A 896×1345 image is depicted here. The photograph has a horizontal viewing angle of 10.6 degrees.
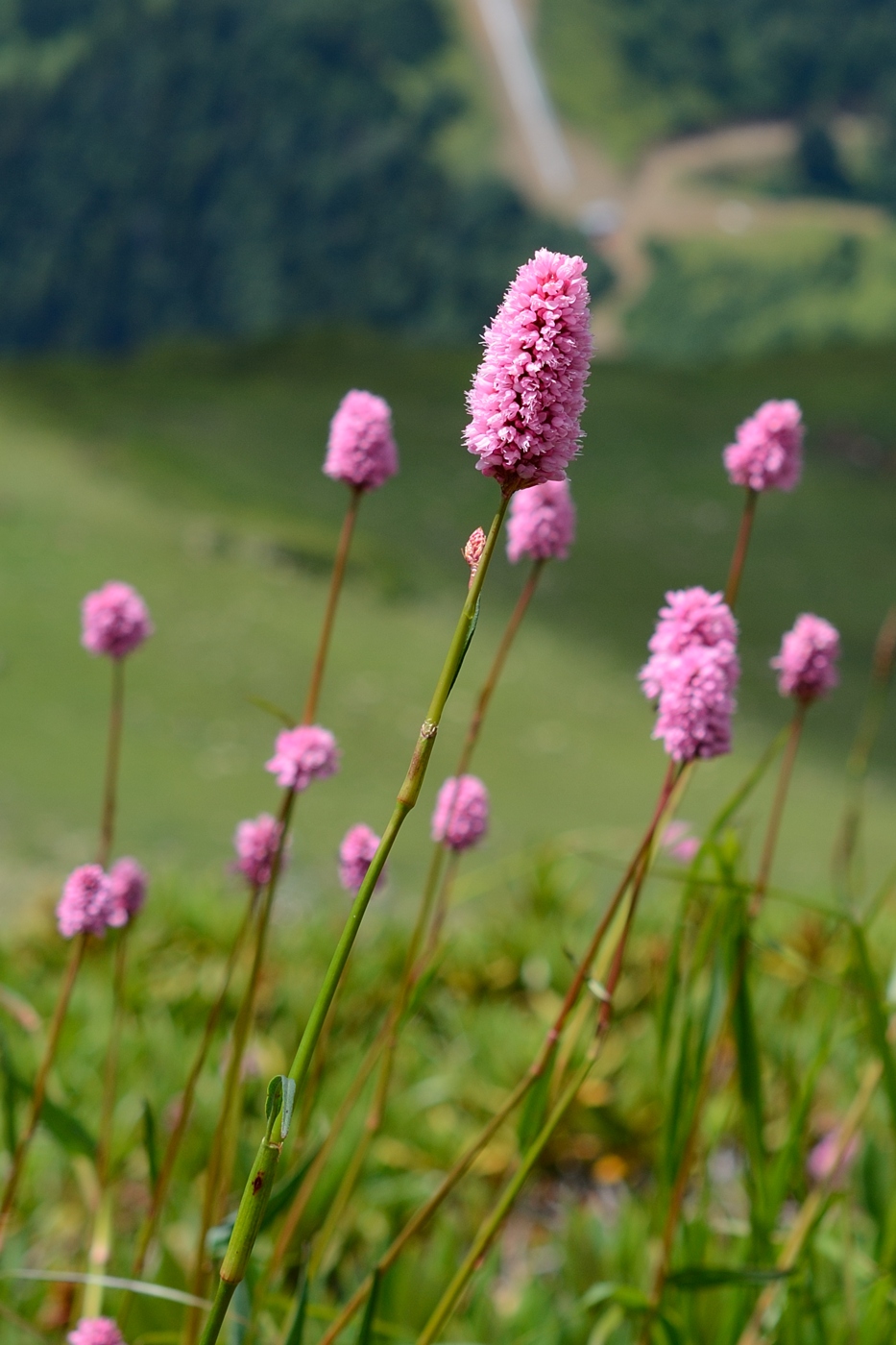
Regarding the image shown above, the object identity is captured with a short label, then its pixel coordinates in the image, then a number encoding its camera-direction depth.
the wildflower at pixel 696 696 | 1.14
